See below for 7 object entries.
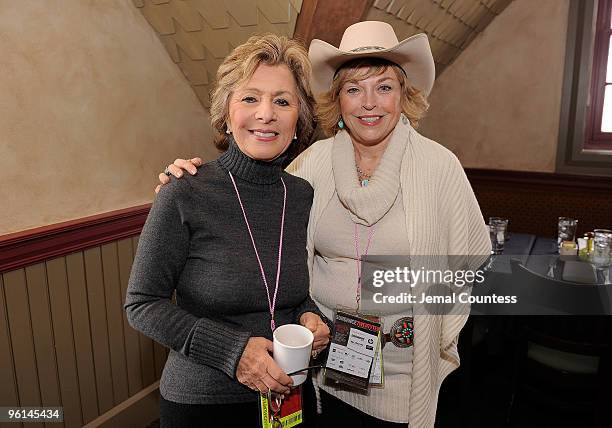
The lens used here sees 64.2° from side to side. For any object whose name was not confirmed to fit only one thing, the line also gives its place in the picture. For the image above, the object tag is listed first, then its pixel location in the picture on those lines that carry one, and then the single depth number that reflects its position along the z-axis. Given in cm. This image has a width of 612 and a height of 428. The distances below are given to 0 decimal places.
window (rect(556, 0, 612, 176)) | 362
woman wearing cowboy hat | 151
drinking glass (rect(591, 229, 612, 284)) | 269
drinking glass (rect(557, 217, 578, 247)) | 309
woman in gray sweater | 112
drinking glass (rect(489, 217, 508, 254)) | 296
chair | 207
